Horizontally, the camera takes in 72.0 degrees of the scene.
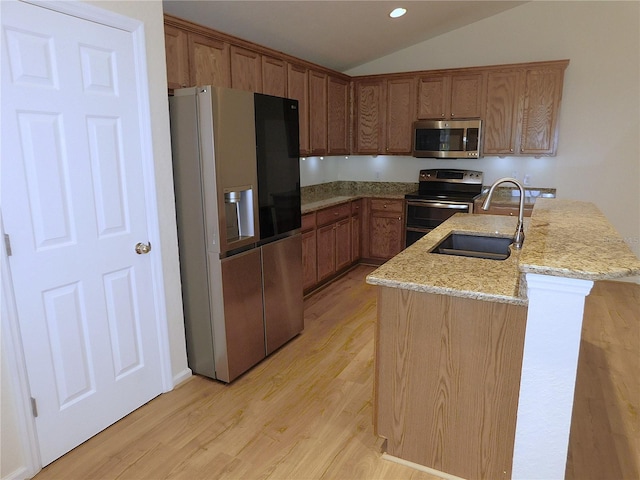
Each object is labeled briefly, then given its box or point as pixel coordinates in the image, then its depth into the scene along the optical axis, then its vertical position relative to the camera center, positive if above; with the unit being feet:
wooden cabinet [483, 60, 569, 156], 14.43 +1.46
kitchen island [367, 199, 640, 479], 4.75 -2.49
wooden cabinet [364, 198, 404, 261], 16.76 -2.82
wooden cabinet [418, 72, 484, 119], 15.37 +2.04
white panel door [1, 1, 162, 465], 6.04 -0.92
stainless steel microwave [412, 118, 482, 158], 15.35 +0.54
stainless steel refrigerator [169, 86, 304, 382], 8.12 -1.23
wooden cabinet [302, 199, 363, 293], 13.91 -2.96
